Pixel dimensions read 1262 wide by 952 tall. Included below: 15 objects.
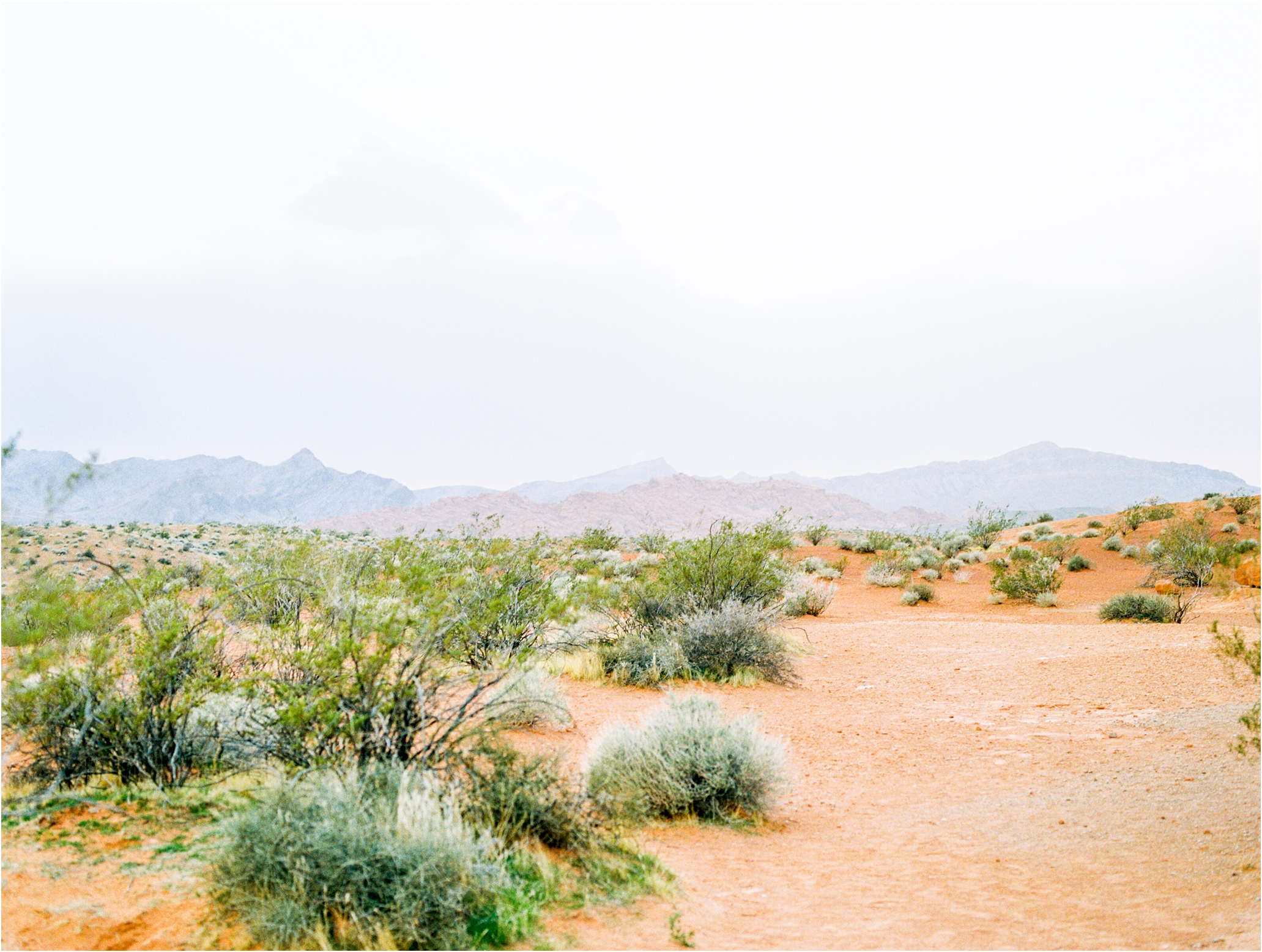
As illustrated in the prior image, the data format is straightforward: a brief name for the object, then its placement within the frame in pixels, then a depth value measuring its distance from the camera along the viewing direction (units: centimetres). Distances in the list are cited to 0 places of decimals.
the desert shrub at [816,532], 3738
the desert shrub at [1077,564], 2892
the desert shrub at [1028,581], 2309
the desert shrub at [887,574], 2764
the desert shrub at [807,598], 2016
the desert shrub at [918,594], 2367
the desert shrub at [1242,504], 3328
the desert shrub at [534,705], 848
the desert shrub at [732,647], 1290
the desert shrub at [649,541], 3014
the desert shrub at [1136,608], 1808
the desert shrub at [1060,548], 3069
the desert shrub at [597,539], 2719
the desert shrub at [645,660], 1265
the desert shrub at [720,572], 1494
